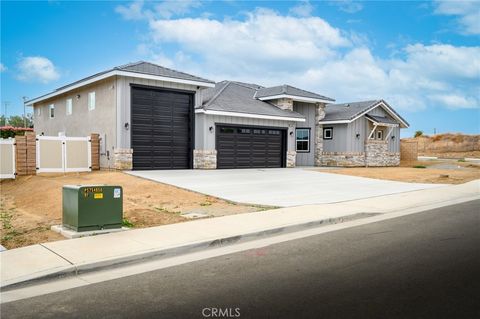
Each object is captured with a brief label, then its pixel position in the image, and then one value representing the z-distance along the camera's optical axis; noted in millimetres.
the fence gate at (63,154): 21047
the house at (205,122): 22125
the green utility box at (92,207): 8453
